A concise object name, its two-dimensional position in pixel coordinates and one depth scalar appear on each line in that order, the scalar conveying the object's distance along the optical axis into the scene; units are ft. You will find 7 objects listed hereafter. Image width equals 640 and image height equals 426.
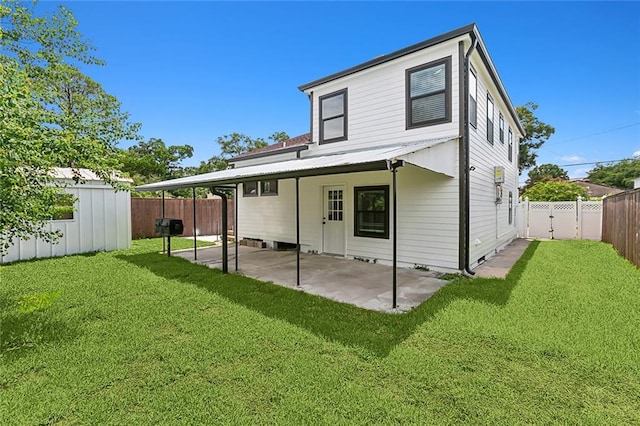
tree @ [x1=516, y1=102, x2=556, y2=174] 79.80
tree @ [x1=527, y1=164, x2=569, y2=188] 123.91
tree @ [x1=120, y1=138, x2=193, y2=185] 80.96
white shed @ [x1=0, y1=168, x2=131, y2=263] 27.48
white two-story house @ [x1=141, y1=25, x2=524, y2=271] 20.81
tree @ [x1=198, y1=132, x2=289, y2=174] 122.21
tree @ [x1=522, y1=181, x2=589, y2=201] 55.52
